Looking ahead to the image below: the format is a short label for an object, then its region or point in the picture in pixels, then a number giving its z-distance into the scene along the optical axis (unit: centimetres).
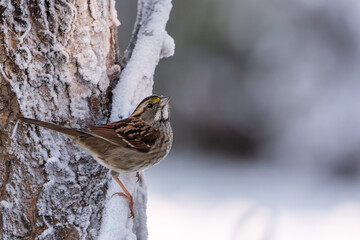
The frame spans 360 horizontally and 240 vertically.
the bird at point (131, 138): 442
